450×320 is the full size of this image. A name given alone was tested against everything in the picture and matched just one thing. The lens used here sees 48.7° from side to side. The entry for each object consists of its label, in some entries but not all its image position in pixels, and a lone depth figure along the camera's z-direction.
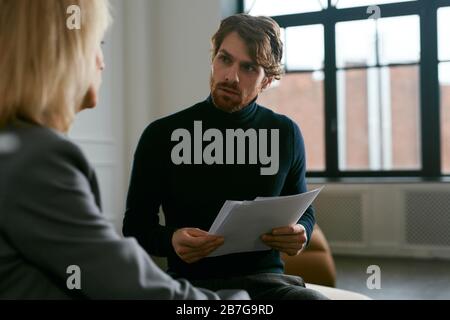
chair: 1.85
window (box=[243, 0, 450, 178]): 3.33
